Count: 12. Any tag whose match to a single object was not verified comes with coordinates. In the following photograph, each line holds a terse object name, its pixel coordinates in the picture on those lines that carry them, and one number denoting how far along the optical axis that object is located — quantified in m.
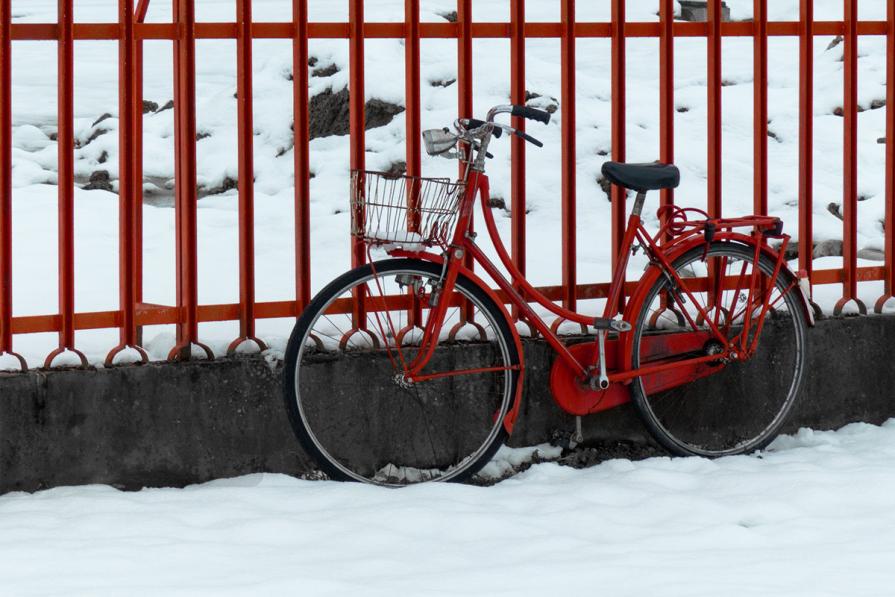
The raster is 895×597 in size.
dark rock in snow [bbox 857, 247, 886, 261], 14.34
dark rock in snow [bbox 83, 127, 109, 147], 18.47
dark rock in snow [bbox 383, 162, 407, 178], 16.08
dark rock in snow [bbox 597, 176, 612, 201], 16.21
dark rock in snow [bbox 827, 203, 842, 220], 16.52
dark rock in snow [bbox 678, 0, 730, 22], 26.31
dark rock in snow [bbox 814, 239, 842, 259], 14.80
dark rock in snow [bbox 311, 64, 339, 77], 18.84
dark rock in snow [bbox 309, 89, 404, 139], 17.62
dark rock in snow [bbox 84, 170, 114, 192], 16.84
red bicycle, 9.05
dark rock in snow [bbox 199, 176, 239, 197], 16.22
